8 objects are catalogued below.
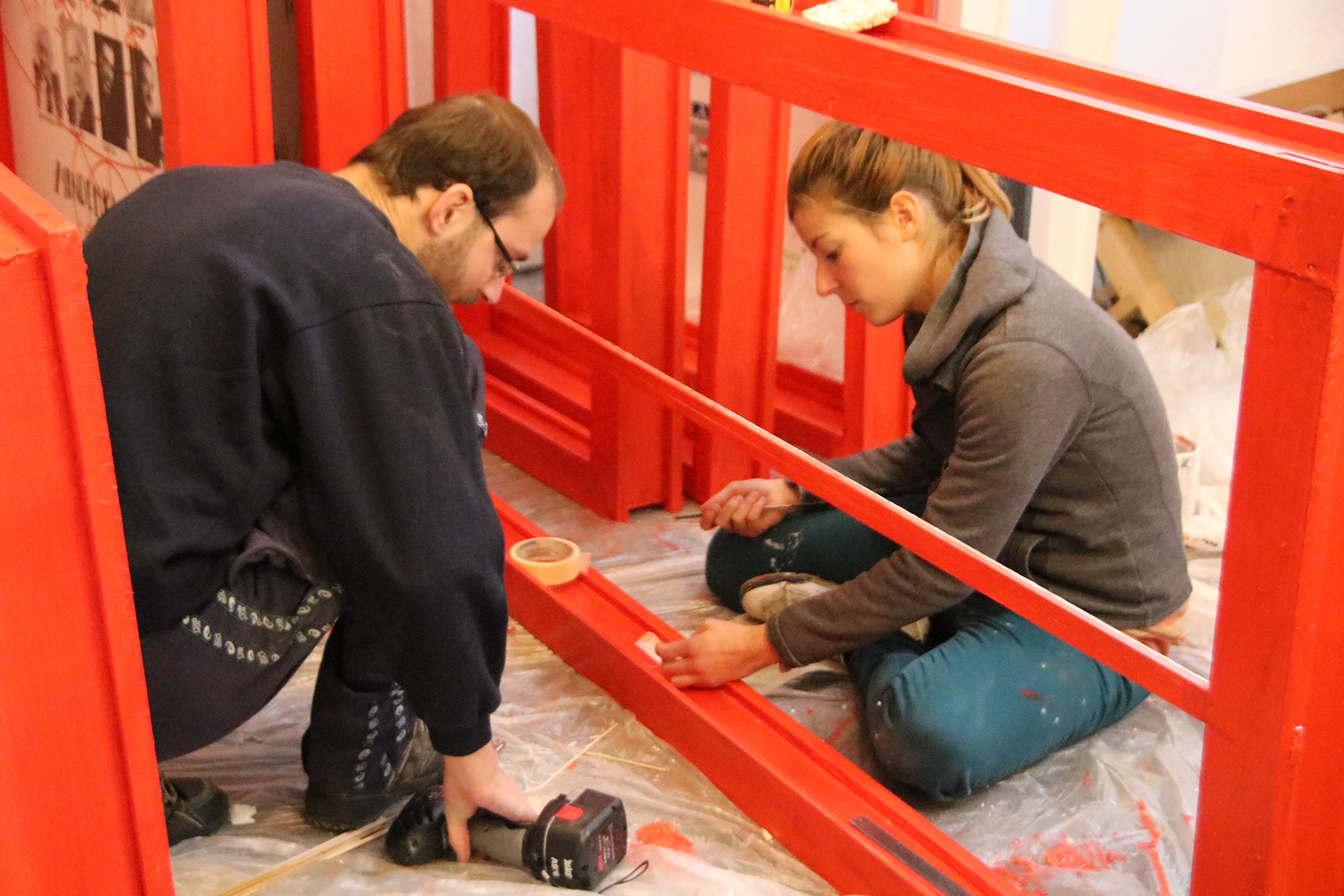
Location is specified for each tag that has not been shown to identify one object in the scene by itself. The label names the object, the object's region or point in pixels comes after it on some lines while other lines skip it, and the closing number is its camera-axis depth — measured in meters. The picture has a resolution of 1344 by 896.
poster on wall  3.61
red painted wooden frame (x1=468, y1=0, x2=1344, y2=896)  2.54
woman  3.05
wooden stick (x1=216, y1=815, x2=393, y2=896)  2.96
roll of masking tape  3.41
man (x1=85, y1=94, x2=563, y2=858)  2.75
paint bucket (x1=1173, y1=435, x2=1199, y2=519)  3.63
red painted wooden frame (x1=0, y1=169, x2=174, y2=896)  2.46
